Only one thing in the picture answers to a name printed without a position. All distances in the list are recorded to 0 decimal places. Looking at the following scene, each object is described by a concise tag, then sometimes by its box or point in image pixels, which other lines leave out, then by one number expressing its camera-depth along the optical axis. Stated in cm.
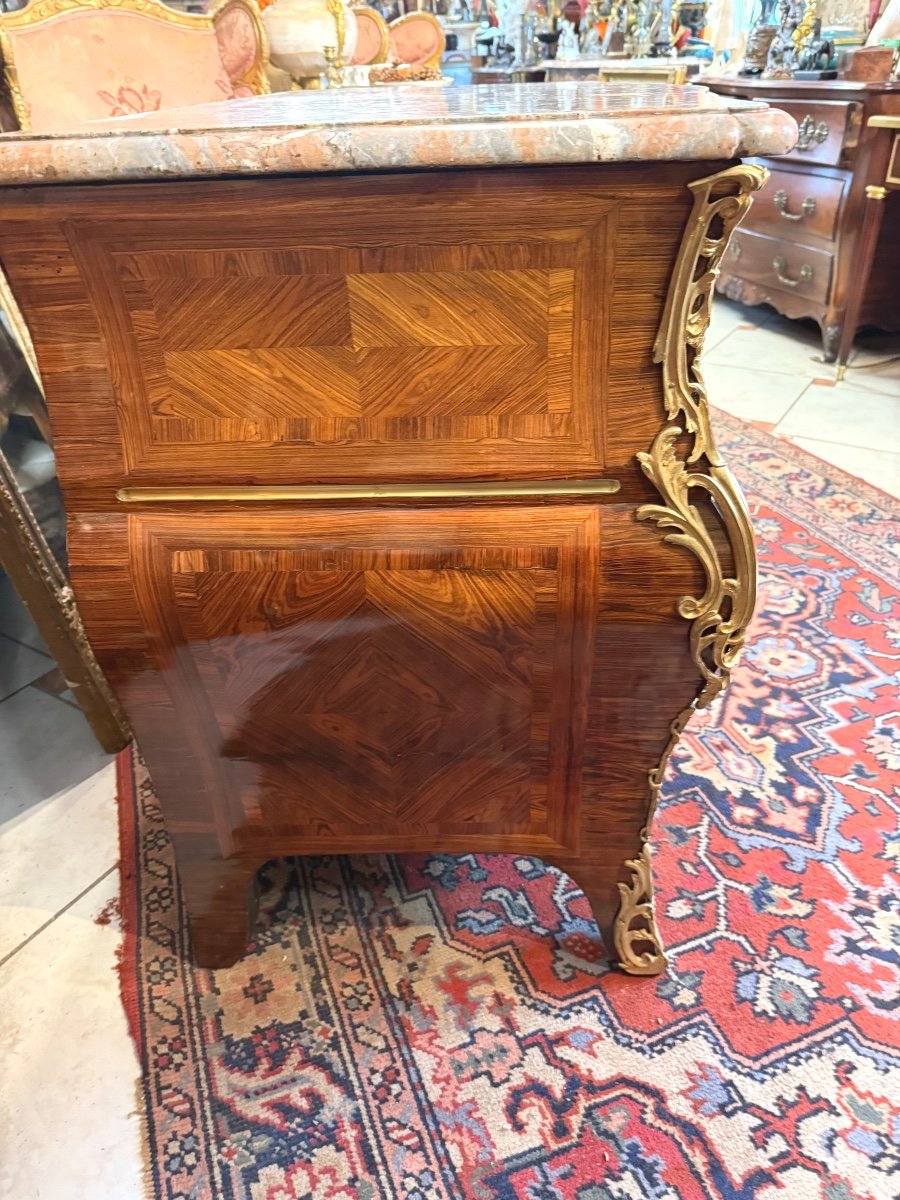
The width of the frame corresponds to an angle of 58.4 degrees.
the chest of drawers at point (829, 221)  226
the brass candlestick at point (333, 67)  167
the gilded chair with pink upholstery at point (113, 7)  118
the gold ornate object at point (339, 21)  163
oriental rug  83
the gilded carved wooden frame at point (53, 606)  119
